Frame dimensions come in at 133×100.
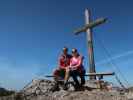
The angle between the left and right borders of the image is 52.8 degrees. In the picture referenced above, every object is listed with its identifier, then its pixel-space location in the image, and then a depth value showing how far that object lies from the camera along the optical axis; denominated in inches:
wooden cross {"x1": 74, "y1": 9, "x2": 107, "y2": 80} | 252.9
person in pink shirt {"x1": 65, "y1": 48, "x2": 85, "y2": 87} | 189.2
